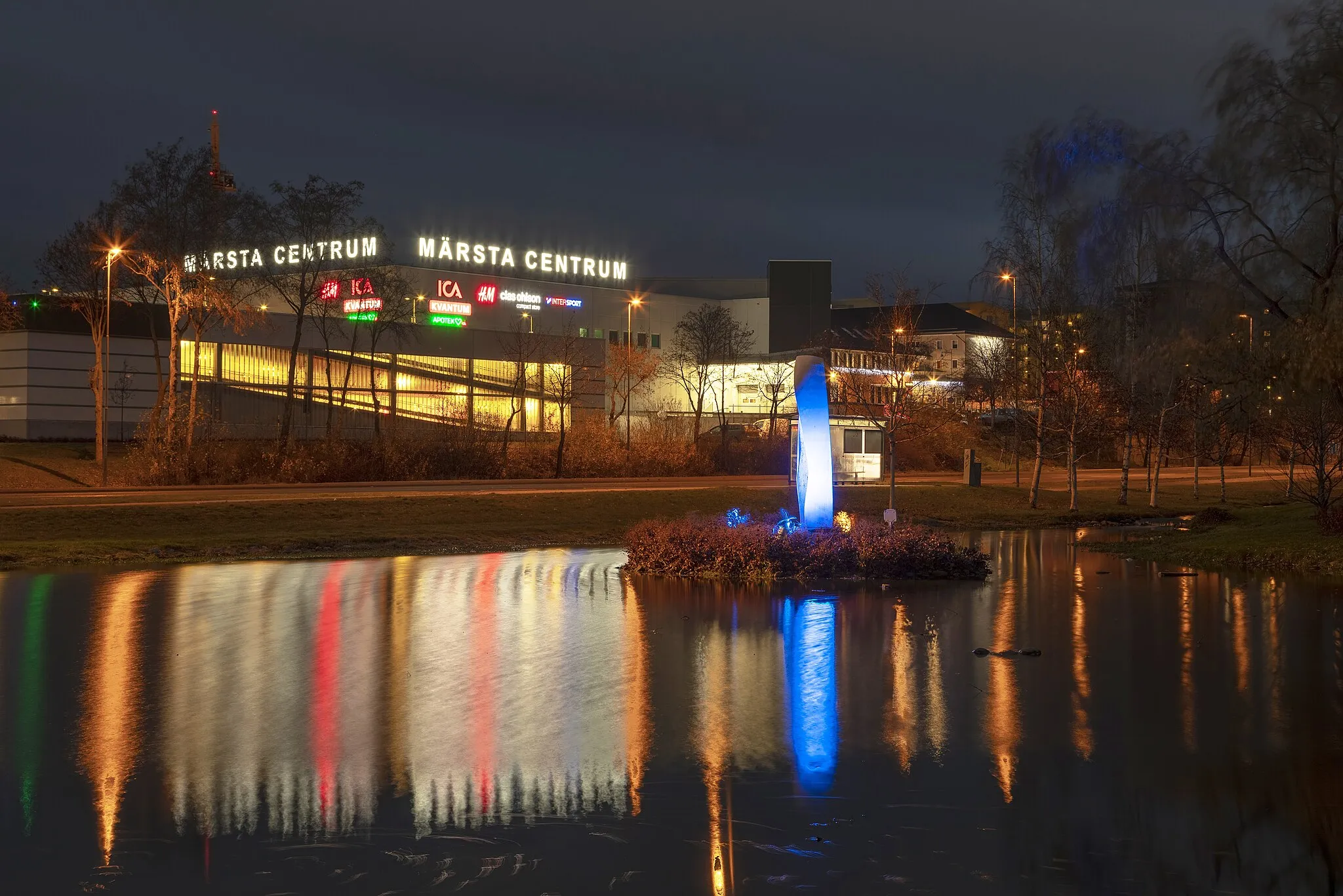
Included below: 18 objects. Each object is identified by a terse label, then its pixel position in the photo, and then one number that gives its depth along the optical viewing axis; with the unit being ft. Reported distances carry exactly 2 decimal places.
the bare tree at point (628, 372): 254.27
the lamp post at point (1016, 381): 121.60
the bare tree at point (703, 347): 269.85
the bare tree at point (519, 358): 202.59
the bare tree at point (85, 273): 155.94
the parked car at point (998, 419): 167.32
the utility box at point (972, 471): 145.07
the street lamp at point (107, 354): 129.85
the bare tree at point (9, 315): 164.76
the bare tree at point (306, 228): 172.96
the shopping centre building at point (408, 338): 170.40
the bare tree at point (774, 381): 254.68
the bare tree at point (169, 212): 151.64
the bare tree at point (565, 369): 203.51
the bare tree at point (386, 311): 194.70
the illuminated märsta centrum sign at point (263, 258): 155.02
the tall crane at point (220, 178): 162.40
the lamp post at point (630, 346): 211.33
